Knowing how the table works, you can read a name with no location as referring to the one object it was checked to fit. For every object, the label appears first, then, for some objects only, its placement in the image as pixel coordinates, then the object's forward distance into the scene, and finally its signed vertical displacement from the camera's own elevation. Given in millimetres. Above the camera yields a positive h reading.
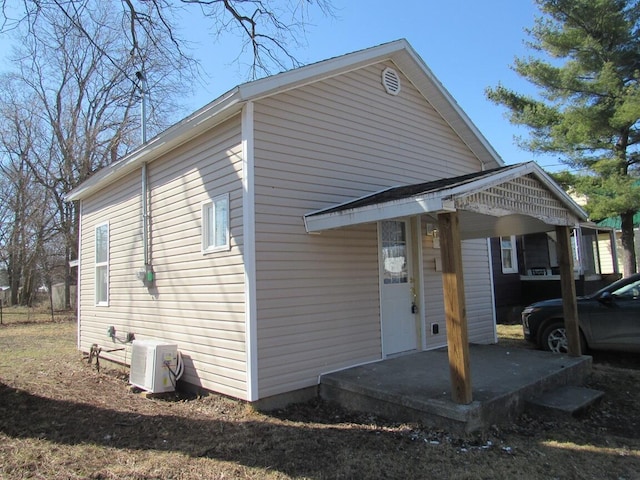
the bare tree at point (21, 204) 24453 +4712
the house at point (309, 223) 5344 +686
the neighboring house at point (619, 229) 16502 +1324
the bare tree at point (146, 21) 5832 +3671
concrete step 4954 -1533
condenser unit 6195 -1160
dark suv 7164 -895
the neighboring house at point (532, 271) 13266 -99
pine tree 12234 +4750
